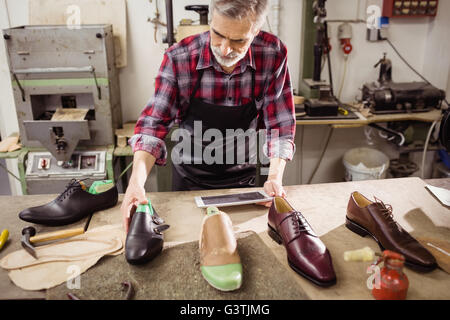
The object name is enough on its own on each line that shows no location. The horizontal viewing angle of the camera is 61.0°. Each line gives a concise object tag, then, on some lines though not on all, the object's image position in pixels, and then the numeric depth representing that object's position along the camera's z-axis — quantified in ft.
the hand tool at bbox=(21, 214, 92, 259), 4.21
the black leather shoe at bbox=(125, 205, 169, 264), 3.98
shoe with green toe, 3.67
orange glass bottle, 3.49
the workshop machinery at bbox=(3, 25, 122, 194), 8.57
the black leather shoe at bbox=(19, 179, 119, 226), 4.75
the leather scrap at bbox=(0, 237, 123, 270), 4.04
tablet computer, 5.24
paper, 5.44
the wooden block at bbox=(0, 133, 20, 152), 9.31
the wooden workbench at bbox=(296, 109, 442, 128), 9.89
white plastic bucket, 10.75
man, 5.28
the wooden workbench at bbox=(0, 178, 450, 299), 3.73
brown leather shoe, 3.96
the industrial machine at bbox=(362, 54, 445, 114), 10.30
